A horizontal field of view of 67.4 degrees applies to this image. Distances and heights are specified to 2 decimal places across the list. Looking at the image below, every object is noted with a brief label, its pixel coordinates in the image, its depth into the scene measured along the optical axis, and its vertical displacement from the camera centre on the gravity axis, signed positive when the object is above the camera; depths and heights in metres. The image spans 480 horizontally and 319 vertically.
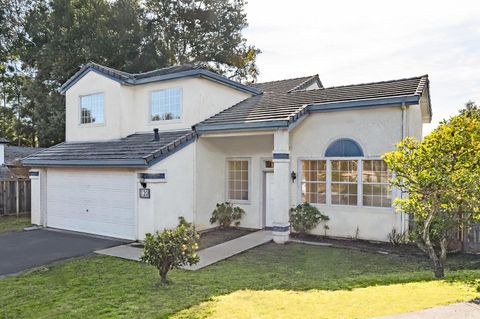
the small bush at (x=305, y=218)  12.45 -1.85
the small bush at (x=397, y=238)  11.20 -2.31
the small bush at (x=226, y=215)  14.38 -2.00
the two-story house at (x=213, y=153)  11.80 +0.45
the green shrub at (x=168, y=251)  7.15 -1.71
